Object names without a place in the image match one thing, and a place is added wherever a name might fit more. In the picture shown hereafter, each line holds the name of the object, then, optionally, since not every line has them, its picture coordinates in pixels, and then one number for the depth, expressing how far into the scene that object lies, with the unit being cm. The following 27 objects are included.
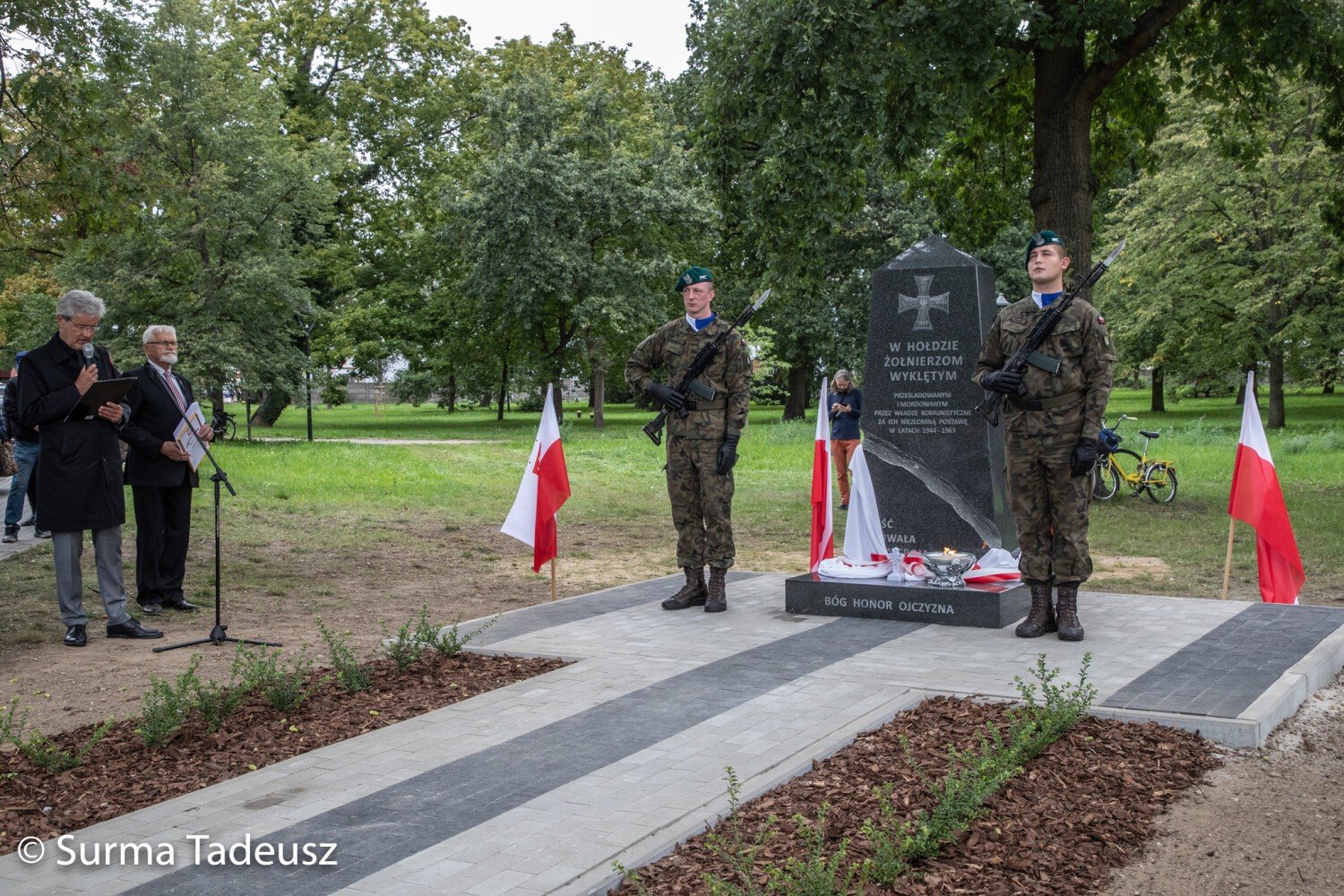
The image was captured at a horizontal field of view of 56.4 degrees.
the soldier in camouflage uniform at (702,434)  879
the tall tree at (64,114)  1110
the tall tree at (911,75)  1442
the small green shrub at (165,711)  561
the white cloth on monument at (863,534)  922
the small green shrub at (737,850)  364
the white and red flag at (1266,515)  873
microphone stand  813
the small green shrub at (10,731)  539
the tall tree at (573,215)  3744
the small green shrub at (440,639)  734
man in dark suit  927
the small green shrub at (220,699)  590
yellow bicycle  1781
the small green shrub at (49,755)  527
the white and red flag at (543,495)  970
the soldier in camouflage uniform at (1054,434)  761
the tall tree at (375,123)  4181
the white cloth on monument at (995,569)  885
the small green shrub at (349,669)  666
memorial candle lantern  855
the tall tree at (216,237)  2992
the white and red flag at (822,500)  967
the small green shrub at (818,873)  359
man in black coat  802
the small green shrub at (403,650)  713
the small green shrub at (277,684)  618
